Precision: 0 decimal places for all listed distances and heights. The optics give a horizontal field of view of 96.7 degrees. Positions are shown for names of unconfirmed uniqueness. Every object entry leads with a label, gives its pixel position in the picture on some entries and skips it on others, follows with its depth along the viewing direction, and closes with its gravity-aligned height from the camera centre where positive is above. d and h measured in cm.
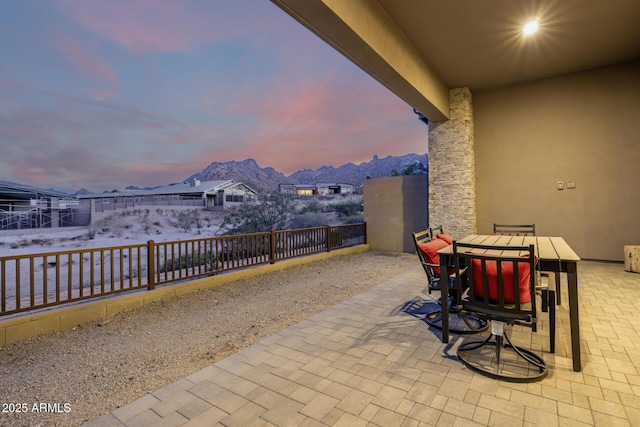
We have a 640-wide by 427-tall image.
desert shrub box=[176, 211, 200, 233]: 865 -7
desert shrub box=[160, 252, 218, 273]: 446 -74
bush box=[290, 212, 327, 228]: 1119 -15
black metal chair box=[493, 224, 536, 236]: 609 -32
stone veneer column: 635 +104
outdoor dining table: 203 -37
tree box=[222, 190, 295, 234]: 971 +7
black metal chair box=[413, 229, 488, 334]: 272 -63
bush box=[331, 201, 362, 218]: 1355 +39
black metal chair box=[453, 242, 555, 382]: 186 -62
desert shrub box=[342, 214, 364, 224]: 1279 -14
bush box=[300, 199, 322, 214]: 1207 +42
